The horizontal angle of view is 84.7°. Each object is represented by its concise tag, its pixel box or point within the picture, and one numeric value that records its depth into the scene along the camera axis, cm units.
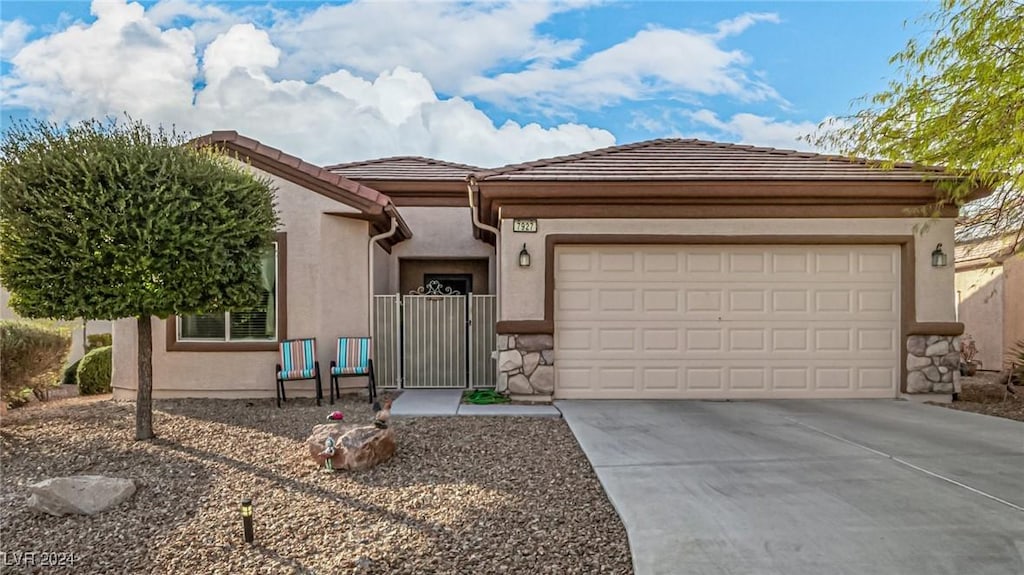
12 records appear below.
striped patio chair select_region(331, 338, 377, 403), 836
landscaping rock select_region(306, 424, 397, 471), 480
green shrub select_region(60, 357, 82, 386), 1141
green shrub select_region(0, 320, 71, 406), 730
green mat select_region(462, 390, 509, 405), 785
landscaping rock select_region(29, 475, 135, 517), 405
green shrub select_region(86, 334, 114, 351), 1220
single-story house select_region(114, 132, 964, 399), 786
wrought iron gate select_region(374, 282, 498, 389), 940
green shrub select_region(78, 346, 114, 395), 995
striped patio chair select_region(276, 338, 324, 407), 815
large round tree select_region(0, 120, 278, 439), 545
